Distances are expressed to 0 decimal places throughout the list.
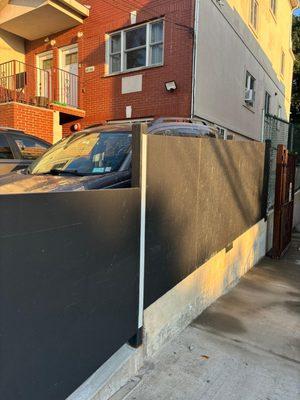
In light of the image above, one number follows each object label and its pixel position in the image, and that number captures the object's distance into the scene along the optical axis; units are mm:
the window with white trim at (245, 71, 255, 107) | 14128
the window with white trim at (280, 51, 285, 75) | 20820
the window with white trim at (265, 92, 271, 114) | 17253
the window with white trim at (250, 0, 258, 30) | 14188
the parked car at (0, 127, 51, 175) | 5910
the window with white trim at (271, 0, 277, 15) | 17092
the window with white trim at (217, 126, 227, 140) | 11631
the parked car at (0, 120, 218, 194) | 3473
